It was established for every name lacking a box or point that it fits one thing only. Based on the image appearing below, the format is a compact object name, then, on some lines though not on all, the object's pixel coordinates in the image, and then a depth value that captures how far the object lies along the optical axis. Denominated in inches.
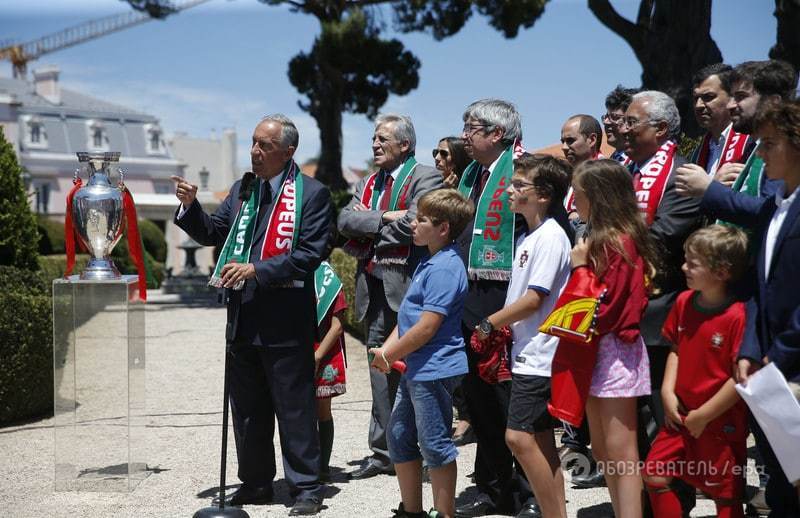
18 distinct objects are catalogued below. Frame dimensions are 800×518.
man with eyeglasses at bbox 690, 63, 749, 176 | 176.1
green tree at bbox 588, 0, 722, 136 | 406.6
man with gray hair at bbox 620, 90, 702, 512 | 161.3
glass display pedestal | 212.5
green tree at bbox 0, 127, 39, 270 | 359.9
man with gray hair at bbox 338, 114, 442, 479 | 214.7
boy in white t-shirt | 153.6
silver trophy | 214.7
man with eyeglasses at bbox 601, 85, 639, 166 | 223.8
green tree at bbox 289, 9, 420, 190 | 790.5
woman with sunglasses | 244.2
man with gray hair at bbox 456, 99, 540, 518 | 182.1
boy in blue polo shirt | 161.6
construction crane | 3036.4
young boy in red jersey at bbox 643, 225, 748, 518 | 136.6
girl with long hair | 144.1
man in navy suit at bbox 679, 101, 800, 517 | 125.4
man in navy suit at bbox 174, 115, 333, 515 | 192.7
